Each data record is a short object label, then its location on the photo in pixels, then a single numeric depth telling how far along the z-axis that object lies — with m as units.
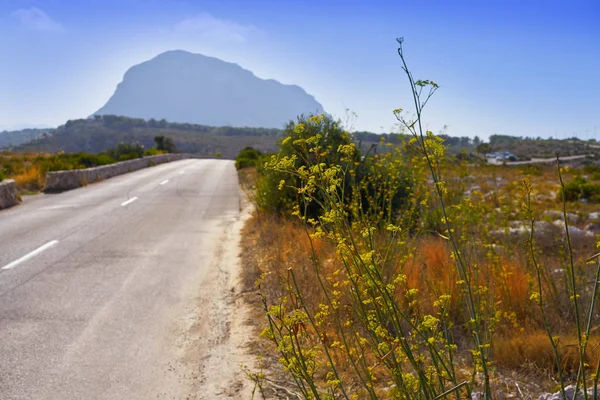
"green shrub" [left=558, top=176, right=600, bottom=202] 20.47
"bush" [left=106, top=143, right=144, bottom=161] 50.49
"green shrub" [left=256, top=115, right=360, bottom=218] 10.88
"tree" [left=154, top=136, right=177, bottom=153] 70.38
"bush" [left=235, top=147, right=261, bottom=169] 41.32
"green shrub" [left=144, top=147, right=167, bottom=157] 54.08
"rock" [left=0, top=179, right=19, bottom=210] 15.40
